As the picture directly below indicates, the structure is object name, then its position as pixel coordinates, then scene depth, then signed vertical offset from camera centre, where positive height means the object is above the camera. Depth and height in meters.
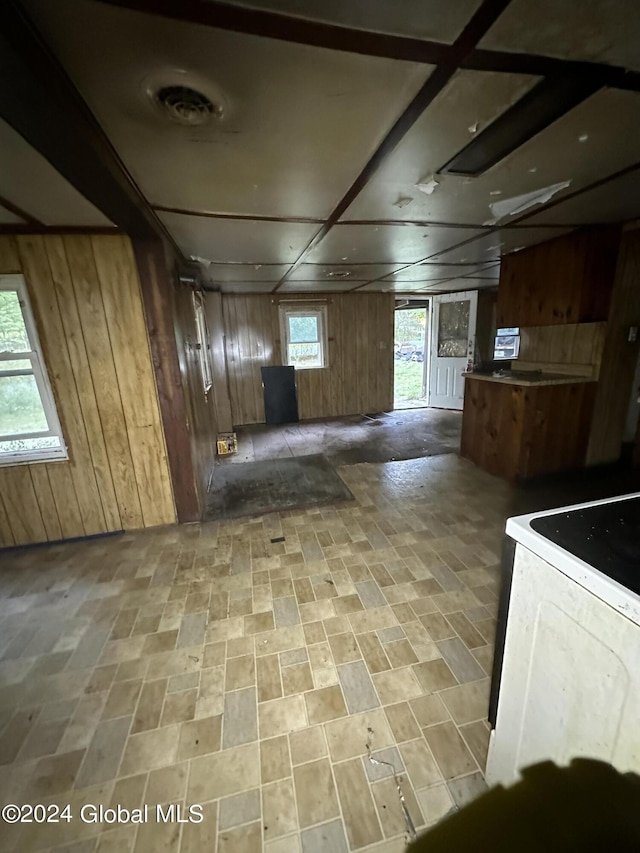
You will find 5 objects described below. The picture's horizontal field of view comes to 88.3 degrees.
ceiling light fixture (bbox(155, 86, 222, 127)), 1.00 +0.75
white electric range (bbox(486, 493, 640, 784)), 0.62 -0.66
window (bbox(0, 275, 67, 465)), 2.16 -0.24
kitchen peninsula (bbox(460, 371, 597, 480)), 2.99 -0.81
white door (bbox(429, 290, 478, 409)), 5.55 -0.12
